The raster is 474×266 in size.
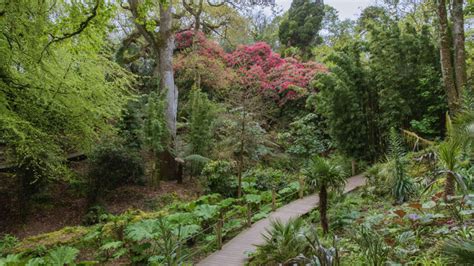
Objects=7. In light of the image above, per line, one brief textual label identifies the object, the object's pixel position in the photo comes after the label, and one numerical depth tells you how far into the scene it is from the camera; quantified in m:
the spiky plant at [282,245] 5.16
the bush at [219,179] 11.15
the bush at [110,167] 10.48
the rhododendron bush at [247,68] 17.05
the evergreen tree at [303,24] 21.17
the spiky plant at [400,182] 7.56
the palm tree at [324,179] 6.18
